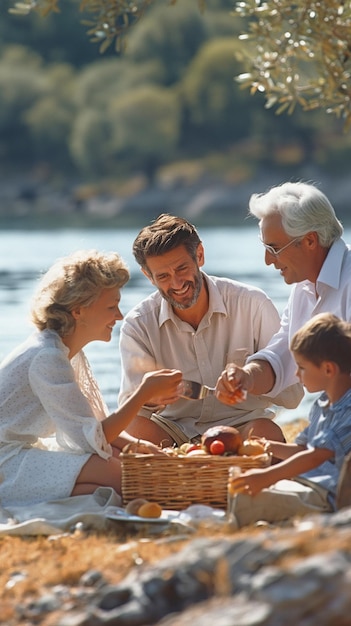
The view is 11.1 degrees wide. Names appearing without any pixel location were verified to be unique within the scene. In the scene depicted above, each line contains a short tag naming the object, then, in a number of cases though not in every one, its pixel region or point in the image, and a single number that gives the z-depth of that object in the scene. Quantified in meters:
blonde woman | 7.80
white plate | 7.18
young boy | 6.78
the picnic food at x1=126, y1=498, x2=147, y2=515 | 7.38
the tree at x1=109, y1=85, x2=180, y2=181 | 80.69
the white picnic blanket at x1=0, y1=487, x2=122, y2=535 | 7.30
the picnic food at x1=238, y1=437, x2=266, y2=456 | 7.46
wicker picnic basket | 7.40
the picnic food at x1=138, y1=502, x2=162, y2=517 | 7.25
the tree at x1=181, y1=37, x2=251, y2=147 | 82.21
